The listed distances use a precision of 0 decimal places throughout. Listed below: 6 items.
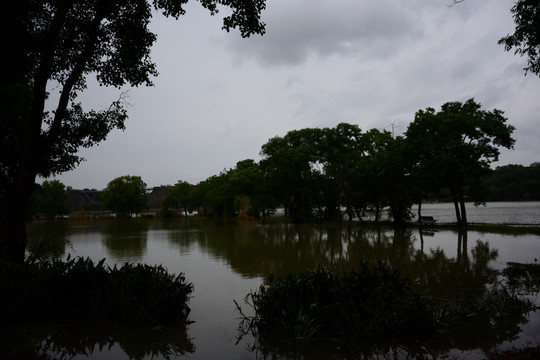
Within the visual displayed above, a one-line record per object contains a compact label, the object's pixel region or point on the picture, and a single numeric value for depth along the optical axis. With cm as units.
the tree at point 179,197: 8531
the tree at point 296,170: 4156
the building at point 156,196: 12375
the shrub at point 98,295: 776
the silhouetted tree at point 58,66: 808
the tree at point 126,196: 7831
